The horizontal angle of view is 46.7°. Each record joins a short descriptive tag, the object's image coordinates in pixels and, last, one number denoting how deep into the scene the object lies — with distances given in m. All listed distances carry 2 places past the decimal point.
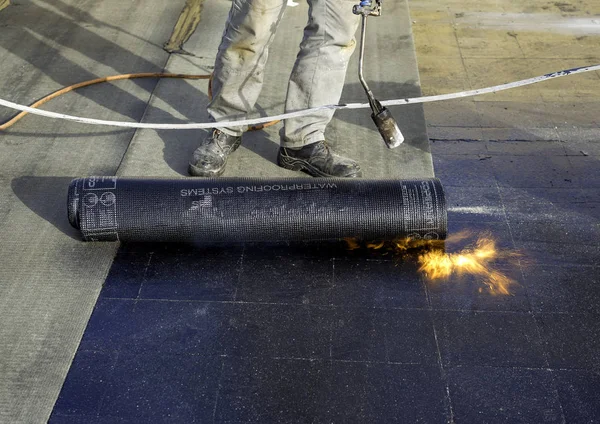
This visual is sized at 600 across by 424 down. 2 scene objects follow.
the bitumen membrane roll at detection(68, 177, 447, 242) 3.06
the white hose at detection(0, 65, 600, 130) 3.22
